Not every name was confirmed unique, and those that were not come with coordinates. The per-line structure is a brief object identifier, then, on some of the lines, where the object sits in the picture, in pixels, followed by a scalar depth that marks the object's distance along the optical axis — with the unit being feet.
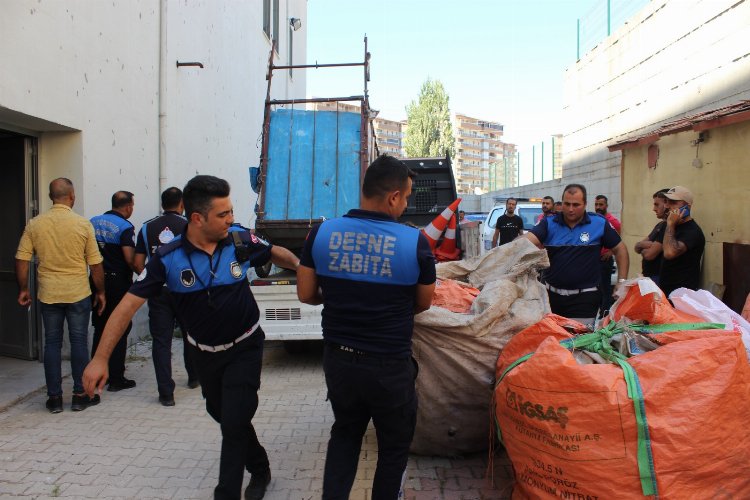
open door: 18.92
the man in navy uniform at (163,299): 15.96
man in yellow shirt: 14.97
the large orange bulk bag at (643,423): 7.80
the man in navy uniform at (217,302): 9.03
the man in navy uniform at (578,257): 14.23
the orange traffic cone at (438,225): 15.34
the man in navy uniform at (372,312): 7.84
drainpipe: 24.44
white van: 43.01
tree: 183.21
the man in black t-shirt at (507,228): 36.40
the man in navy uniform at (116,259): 16.90
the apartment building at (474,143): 377.50
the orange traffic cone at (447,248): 21.56
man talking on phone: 15.34
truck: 21.62
